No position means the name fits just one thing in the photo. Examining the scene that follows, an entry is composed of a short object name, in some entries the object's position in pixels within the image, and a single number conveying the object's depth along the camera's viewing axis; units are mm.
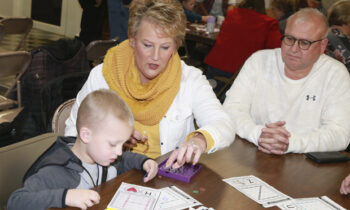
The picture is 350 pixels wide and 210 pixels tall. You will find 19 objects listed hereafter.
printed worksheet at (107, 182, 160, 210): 1419
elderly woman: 2072
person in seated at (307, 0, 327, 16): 6766
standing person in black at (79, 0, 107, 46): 7398
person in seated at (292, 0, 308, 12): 5812
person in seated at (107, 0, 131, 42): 5840
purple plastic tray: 1673
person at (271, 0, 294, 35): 5855
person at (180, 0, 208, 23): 6746
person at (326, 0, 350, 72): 3412
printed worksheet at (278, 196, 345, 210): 1612
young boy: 1393
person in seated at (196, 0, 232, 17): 7746
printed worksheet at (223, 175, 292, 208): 1631
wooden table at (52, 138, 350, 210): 1583
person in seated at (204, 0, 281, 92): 4949
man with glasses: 2467
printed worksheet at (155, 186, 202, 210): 1461
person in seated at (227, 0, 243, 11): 7418
